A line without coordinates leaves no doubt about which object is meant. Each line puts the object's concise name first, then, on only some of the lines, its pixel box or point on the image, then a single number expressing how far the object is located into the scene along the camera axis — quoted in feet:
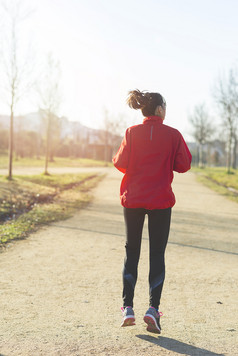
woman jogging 10.97
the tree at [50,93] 79.11
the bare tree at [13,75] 57.47
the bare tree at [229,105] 105.50
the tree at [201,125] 182.80
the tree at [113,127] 193.70
